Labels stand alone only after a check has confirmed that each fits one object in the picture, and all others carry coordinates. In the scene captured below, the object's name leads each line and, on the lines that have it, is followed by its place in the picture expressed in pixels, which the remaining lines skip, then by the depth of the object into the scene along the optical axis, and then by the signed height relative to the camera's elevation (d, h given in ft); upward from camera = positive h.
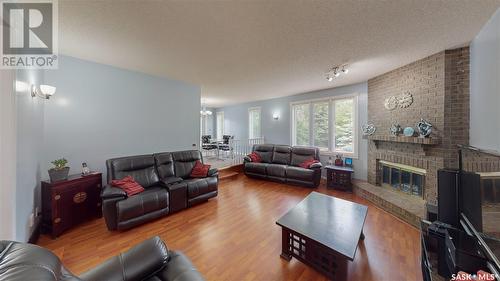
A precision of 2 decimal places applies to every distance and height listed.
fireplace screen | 10.23 -2.41
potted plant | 7.75 -1.48
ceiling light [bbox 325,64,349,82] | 10.51 +4.43
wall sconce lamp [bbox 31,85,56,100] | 7.50 +2.10
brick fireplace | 8.43 +1.36
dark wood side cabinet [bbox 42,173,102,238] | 7.50 -2.93
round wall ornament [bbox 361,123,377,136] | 12.93 +0.83
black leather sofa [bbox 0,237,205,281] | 2.22 -2.56
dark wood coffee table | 5.21 -3.13
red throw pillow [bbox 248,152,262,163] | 17.97 -1.84
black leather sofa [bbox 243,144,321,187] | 14.32 -2.41
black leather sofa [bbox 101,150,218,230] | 7.90 -2.73
